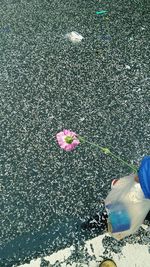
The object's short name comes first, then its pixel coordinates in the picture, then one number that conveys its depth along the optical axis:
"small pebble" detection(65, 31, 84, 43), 3.13
